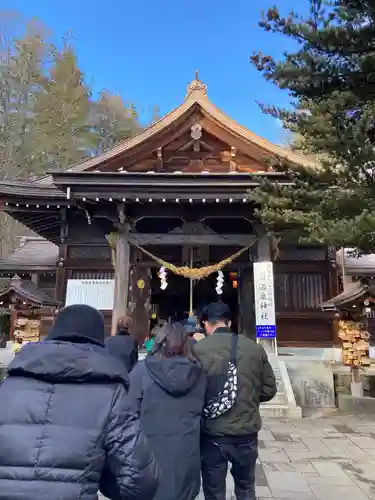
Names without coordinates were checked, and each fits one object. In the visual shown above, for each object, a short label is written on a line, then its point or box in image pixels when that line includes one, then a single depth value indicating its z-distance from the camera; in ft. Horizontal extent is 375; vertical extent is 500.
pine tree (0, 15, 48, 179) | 76.48
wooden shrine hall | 32.50
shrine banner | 31.53
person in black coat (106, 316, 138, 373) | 13.29
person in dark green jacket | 9.37
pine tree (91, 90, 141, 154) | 97.96
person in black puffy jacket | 5.19
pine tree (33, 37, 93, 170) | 80.84
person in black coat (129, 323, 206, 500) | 7.98
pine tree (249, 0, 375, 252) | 16.99
